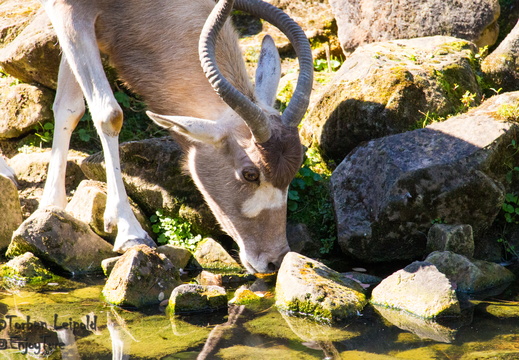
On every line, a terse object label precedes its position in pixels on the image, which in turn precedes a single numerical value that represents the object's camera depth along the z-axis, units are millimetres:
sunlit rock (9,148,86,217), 15297
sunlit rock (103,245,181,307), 10289
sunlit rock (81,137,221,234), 13656
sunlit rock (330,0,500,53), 17359
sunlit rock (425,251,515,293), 10898
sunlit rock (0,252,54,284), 11430
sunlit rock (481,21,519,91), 15961
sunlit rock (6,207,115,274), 11867
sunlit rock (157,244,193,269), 12336
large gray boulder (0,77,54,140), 16766
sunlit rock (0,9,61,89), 16141
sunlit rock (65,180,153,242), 13109
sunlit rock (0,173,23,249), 13258
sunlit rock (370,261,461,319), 9727
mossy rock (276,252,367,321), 9711
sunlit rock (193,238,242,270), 12656
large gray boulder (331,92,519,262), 12344
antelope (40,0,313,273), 11422
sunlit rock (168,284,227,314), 9992
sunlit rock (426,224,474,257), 11641
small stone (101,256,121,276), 11656
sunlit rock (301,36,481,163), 14250
